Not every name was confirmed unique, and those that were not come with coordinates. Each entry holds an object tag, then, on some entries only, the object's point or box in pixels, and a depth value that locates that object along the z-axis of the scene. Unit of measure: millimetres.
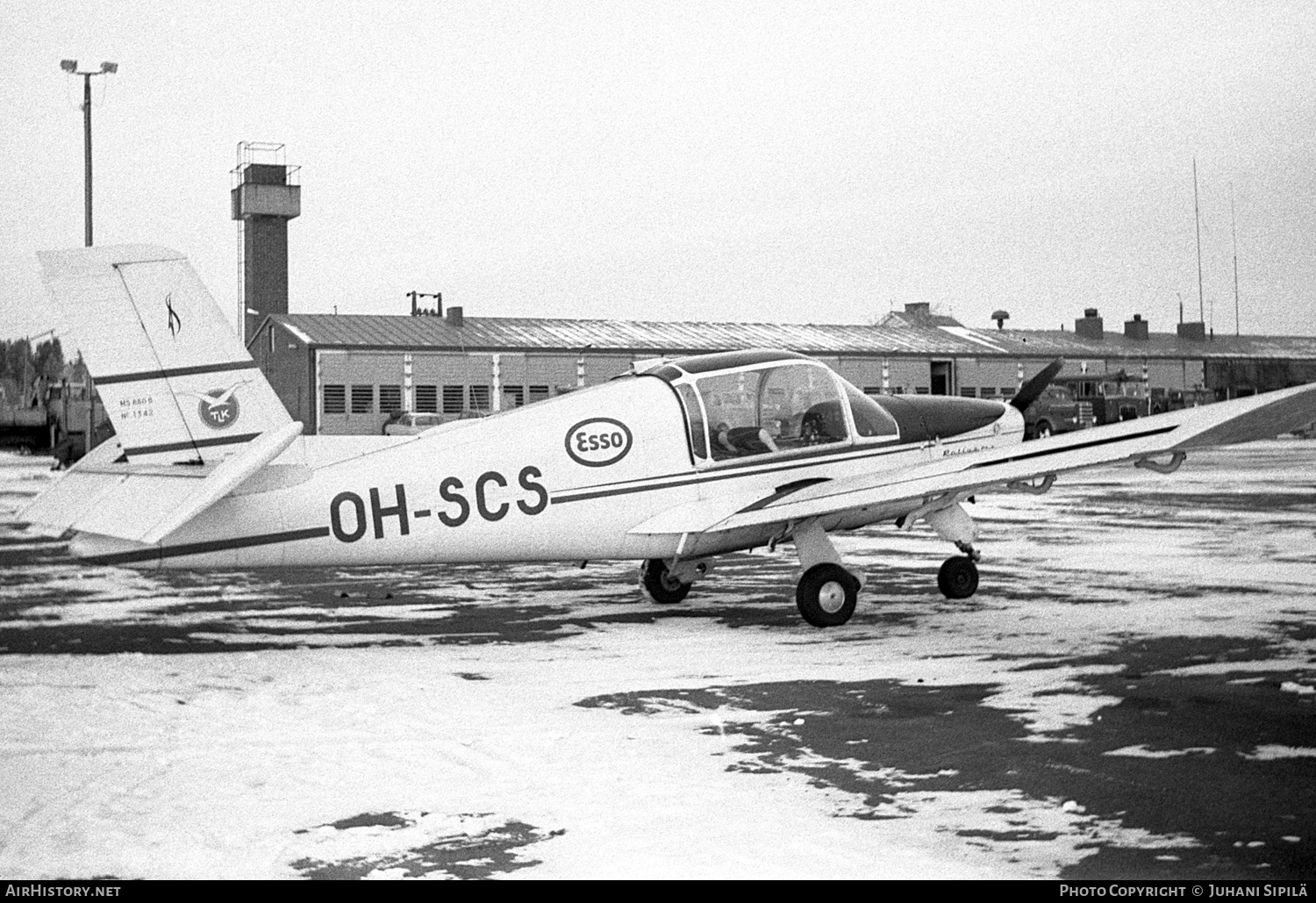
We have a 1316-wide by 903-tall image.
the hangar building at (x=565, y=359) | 52500
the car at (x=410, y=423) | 45881
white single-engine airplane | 9219
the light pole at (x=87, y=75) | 28125
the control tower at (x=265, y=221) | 68562
